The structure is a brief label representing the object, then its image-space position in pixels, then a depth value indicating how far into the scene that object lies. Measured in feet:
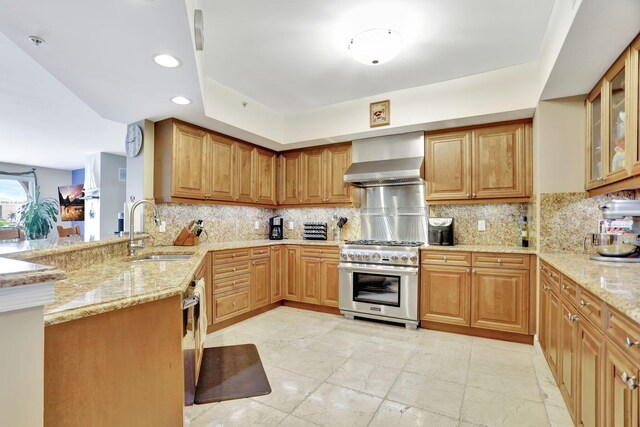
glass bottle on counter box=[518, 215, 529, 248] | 11.26
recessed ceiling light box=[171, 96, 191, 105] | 9.13
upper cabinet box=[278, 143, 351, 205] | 14.12
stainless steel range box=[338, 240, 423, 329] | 11.45
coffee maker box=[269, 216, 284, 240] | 15.78
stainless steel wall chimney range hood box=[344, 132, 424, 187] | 12.25
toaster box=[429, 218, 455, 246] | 12.03
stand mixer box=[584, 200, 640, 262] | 6.98
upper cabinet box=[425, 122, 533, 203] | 10.93
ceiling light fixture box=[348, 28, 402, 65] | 7.47
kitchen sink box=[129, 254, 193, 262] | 9.08
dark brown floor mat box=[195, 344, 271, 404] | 7.10
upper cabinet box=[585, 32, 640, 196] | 6.20
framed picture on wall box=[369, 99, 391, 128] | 12.12
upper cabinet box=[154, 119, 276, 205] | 10.93
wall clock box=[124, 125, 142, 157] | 10.97
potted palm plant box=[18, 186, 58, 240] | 24.18
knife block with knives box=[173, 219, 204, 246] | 11.70
